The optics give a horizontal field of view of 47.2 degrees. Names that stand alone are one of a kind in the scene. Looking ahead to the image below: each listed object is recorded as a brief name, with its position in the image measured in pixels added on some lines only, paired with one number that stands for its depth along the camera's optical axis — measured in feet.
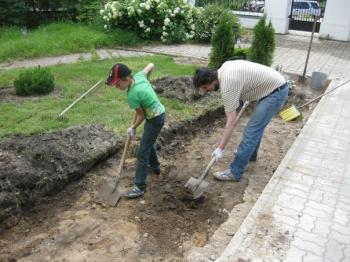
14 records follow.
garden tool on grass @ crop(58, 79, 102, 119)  19.24
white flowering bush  39.50
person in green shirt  12.35
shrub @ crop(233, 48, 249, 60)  28.82
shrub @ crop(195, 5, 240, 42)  40.93
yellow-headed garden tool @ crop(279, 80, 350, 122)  22.54
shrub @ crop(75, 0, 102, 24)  42.34
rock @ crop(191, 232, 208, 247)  12.23
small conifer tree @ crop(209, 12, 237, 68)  27.66
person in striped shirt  12.96
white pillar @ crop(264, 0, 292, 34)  50.29
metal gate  51.44
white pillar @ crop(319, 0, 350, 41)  47.47
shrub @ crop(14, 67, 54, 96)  22.00
